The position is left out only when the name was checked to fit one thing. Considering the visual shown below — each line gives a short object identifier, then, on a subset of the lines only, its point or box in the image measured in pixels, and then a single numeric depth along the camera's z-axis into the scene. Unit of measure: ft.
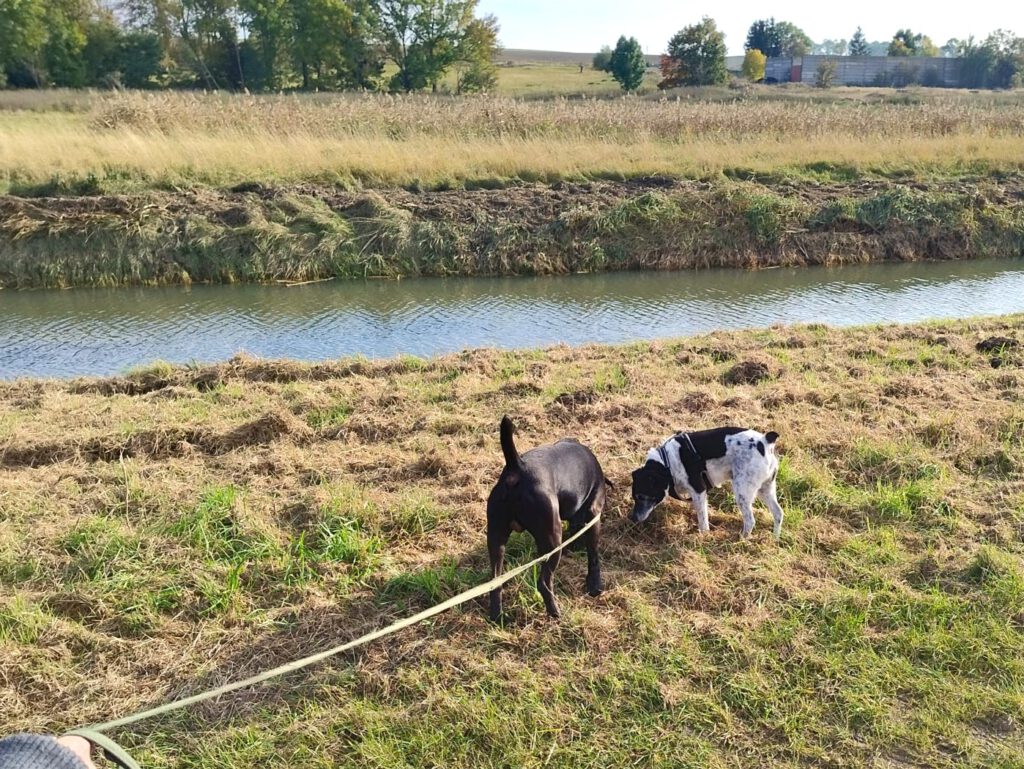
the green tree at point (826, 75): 199.13
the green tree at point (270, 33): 142.51
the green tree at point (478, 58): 150.41
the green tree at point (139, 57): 147.84
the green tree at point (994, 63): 209.36
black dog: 11.50
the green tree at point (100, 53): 146.72
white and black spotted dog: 14.24
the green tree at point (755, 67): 212.43
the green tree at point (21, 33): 130.93
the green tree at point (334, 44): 141.49
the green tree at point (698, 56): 158.20
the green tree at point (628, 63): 169.27
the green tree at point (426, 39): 147.54
